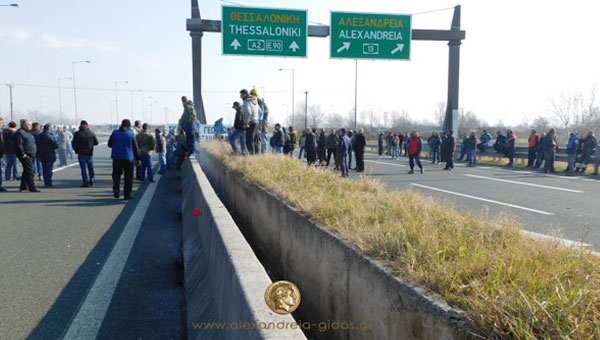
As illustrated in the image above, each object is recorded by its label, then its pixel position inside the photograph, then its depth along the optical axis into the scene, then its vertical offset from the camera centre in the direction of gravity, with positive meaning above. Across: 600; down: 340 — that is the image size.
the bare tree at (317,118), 137.50 +3.00
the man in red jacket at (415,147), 19.08 -0.74
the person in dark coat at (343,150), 17.12 -0.80
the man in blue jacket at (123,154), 11.67 -0.68
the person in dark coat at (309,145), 19.08 -0.69
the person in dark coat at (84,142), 13.67 -0.46
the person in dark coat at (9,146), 14.80 -0.64
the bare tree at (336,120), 152.91 +2.64
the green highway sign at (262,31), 19.50 +3.99
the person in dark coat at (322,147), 21.50 -0.87
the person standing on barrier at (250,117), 11.04 +0.25
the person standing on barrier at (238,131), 11.42 -0.09
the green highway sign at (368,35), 20.31 +4.01
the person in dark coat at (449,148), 21.31 -0.88
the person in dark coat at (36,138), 15.25 -0.38
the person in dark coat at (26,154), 12.90 -0.78
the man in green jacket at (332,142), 19.22 -0.57
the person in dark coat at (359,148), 18.55 -0.79
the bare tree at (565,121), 63.00 +1.16
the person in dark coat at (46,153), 14.30 -0.83
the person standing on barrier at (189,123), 15.31 +0.14
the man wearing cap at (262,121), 12.39 +0.17
